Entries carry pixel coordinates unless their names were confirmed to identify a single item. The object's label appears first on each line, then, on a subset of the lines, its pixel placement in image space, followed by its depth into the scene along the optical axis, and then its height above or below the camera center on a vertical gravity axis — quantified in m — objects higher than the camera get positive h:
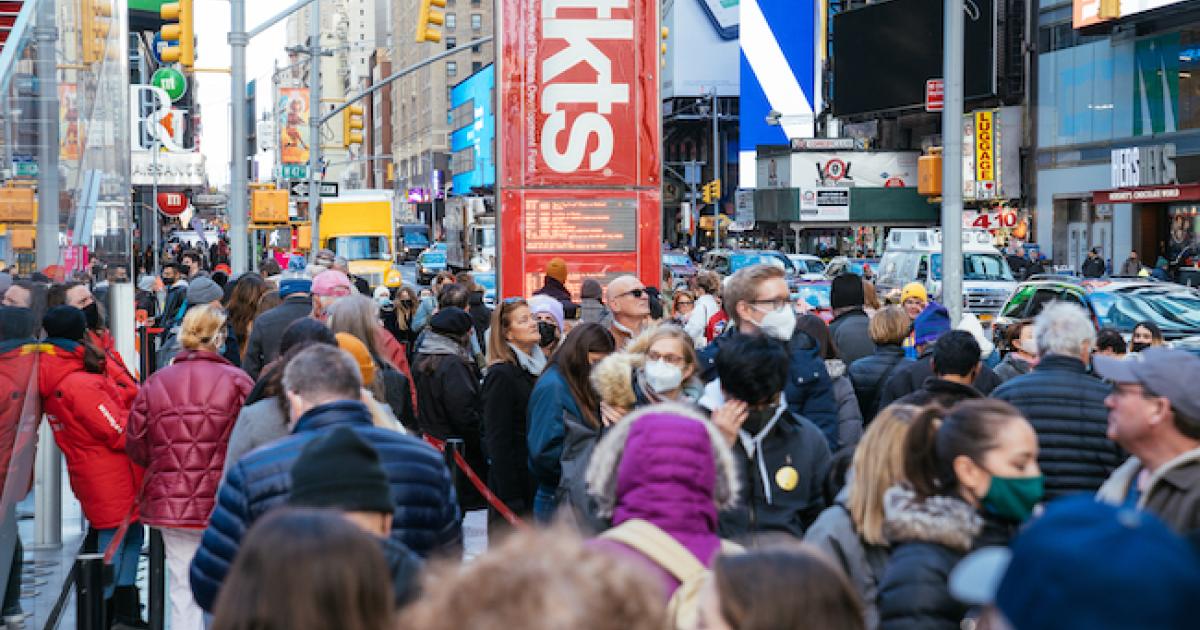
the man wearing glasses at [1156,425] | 4.80 -0.60
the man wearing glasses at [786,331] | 7.29 -0.44
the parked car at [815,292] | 27.77 -0.94
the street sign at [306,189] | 41.97 +1.58
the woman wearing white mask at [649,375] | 6.48 -0.56
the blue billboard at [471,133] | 107.25 +8.32
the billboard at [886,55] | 62.00 +7.77
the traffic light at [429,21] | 23.16 +3.42
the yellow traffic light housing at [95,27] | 11.17 +1.71
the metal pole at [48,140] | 8.32 +0.60
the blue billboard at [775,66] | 89.44 +10.28
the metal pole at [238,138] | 21.89 +1.57
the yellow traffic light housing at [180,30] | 21.05 +2.98
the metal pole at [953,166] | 16.61 +0.82
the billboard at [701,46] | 111.50 +14.40
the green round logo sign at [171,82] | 59.91 +6.61
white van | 29.23 -0.52
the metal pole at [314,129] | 39.50 +3.05
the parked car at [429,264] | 50.09 -0.64
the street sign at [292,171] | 44.16 +2.18
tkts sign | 15.01 +1.10
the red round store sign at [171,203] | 49.25 +1.43
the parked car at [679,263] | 42.12 -0.58
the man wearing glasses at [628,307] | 10.02 -0.41
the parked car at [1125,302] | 17.45 -0.72
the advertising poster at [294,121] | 66.96 +7.08
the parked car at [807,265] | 43.02 -0.63
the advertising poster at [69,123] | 9.29 +0.79
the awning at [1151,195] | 40.41 +1.24
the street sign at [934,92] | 53.28 +5.22
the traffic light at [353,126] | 37.19 +2.96
